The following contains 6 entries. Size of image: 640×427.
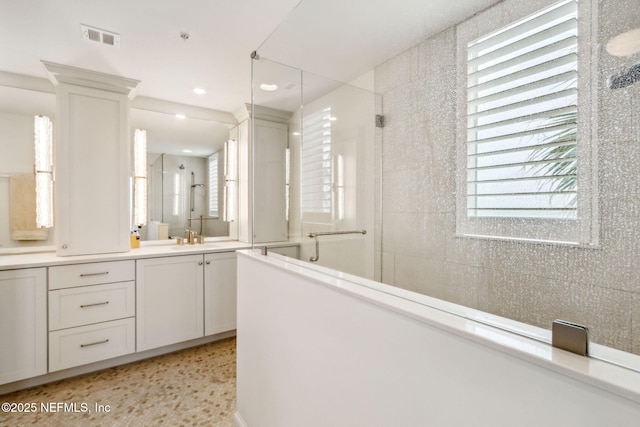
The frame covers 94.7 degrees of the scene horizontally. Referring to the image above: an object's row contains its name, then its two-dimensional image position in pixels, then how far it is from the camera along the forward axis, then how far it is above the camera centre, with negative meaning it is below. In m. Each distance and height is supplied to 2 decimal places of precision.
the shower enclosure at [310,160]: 1.59 +0.32
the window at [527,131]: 0.79 +0.25
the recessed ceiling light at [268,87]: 1.85 +0.80
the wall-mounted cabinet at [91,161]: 2.15 +0.39
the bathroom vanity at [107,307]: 1.94 -0.72
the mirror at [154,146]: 2.21 +0.60
